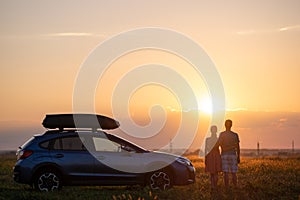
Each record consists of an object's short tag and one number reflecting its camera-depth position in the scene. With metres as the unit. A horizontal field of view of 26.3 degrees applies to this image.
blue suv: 16.97
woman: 16.98
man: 16.92
